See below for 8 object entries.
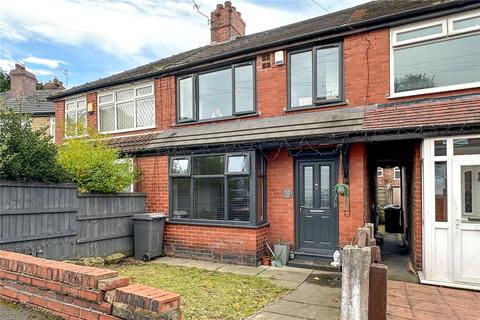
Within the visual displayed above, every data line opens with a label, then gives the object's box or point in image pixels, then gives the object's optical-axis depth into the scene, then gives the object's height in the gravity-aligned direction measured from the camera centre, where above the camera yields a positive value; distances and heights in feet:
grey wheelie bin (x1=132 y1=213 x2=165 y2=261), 25.66 -4.86
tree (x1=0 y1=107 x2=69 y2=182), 18.93 +1.35
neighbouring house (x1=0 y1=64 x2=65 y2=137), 56.13 +17.18
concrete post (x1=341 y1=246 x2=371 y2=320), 8.36 -2.79
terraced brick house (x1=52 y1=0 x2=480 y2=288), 18.19 +2.67
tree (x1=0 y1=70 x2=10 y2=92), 116.42 +33.71
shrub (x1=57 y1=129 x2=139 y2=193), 24.14 +0.60
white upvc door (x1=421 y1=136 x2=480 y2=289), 17.30 -2.09
